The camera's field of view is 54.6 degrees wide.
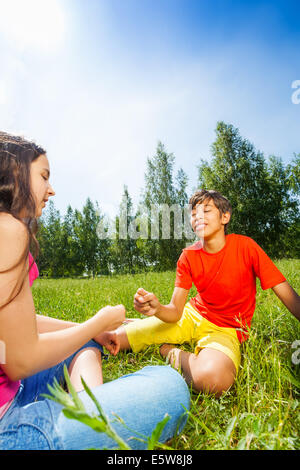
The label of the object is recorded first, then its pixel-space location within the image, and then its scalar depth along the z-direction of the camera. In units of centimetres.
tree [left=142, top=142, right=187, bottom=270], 2550
